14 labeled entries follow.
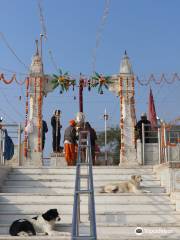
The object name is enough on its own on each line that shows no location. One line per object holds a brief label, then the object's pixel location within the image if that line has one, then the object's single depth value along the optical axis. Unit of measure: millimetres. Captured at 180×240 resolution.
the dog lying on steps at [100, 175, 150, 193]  8705
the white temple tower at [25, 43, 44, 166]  13516
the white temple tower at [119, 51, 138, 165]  13742
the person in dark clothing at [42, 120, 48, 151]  13875
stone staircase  6902
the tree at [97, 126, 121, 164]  31209
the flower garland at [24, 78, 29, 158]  13502
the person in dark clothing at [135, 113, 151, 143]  13392
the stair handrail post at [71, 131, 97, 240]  4128
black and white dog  6410
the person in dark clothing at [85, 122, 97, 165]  12250
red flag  17544
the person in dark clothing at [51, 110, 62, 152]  14344
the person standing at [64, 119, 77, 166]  11984
